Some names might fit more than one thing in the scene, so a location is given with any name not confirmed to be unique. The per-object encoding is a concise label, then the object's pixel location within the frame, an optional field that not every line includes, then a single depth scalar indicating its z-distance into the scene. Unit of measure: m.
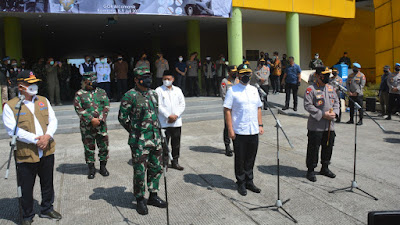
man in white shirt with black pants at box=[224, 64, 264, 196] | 4.75
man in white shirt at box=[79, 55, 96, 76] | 12.18
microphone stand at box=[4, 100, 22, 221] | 3.49
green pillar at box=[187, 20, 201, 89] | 16.02
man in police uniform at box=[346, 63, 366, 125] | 10.23
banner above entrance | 11.15
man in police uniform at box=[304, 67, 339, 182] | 5.30
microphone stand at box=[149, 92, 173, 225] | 4.16
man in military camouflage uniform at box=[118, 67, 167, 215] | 4.17
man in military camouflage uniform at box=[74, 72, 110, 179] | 5.61
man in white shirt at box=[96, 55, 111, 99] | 12.52
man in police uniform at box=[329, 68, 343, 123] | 9.41
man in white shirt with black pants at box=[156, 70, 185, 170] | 5.80
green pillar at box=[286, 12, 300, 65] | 15.60
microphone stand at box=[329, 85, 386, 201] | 4.81
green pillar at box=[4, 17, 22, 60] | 13.30
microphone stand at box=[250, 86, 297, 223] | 4.06
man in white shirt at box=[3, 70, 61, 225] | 3.83
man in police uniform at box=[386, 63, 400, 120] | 10.38
